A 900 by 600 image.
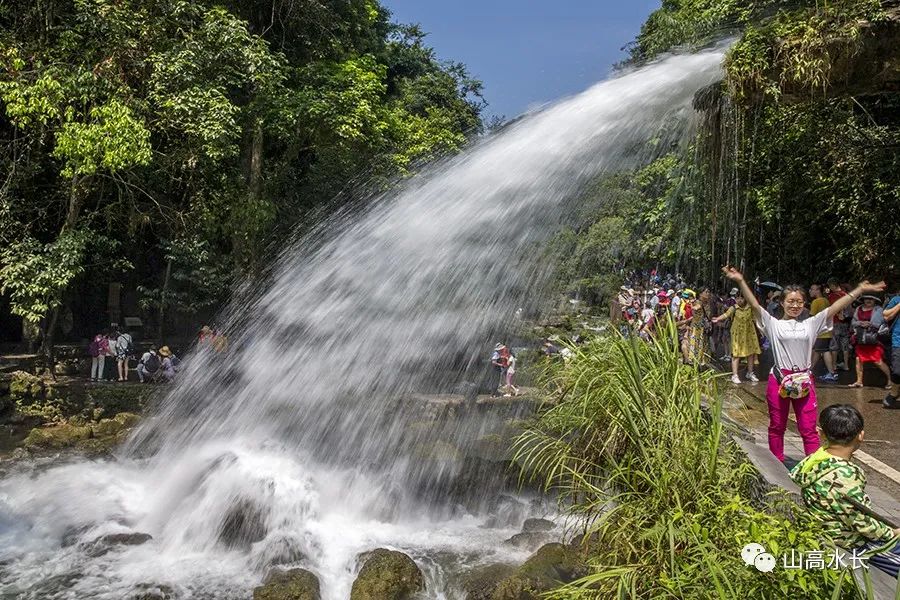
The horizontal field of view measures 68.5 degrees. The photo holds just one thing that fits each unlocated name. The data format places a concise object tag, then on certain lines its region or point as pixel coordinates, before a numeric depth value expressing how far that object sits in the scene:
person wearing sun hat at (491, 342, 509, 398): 13.76
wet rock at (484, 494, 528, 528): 8.63
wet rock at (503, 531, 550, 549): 7.45
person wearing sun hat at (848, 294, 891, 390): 9.24
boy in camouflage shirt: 3.09
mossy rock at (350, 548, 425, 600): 6.29
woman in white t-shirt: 5.06
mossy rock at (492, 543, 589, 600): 5.93
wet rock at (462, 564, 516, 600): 6.35
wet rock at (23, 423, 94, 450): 12.61
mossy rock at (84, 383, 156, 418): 14.73
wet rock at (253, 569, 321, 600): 6.22
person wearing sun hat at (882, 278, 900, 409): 8.30
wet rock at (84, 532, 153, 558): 7.74
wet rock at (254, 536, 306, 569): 7.28
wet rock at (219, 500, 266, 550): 7.72
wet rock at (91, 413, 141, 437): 13.35
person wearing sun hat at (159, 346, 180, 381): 16.64
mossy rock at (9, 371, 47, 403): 14.36
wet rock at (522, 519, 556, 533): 7.78
